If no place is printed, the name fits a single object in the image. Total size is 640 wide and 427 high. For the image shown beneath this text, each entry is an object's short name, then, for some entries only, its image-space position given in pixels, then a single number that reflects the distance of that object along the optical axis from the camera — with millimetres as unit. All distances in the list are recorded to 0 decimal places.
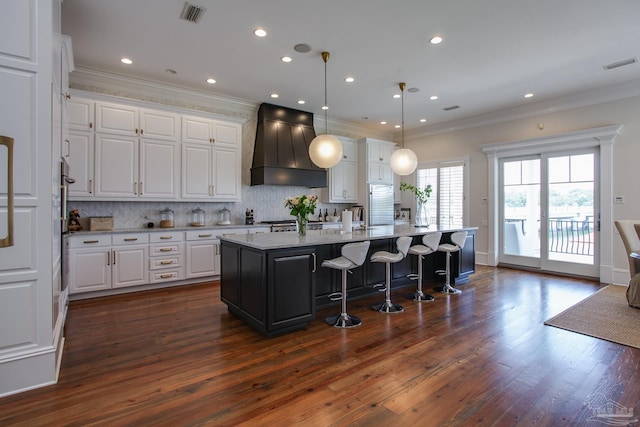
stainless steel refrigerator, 7430
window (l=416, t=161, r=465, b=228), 7324
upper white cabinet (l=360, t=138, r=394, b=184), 7410
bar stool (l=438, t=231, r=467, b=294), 4681
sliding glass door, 5566
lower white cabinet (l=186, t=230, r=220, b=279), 5141
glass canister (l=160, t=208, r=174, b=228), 5250
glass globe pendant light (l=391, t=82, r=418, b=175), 4953
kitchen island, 3090
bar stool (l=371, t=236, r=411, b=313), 3826
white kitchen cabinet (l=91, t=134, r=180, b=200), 4617
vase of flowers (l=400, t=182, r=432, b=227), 5398
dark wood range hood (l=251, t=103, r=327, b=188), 5957
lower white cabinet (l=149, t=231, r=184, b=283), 4828
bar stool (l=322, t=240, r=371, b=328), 3361
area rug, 3150
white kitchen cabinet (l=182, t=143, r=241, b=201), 5285
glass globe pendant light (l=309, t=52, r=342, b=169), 4258
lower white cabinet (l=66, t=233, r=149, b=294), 4262
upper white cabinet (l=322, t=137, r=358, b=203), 7190
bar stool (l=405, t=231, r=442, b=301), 4324
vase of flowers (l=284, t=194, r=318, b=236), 3797
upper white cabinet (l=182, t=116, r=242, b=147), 5277
